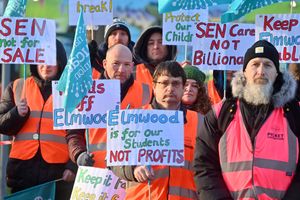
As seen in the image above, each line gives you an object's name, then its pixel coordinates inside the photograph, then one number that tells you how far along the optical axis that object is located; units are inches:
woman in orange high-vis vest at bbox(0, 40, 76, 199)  601.6
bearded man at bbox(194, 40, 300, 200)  432.0
